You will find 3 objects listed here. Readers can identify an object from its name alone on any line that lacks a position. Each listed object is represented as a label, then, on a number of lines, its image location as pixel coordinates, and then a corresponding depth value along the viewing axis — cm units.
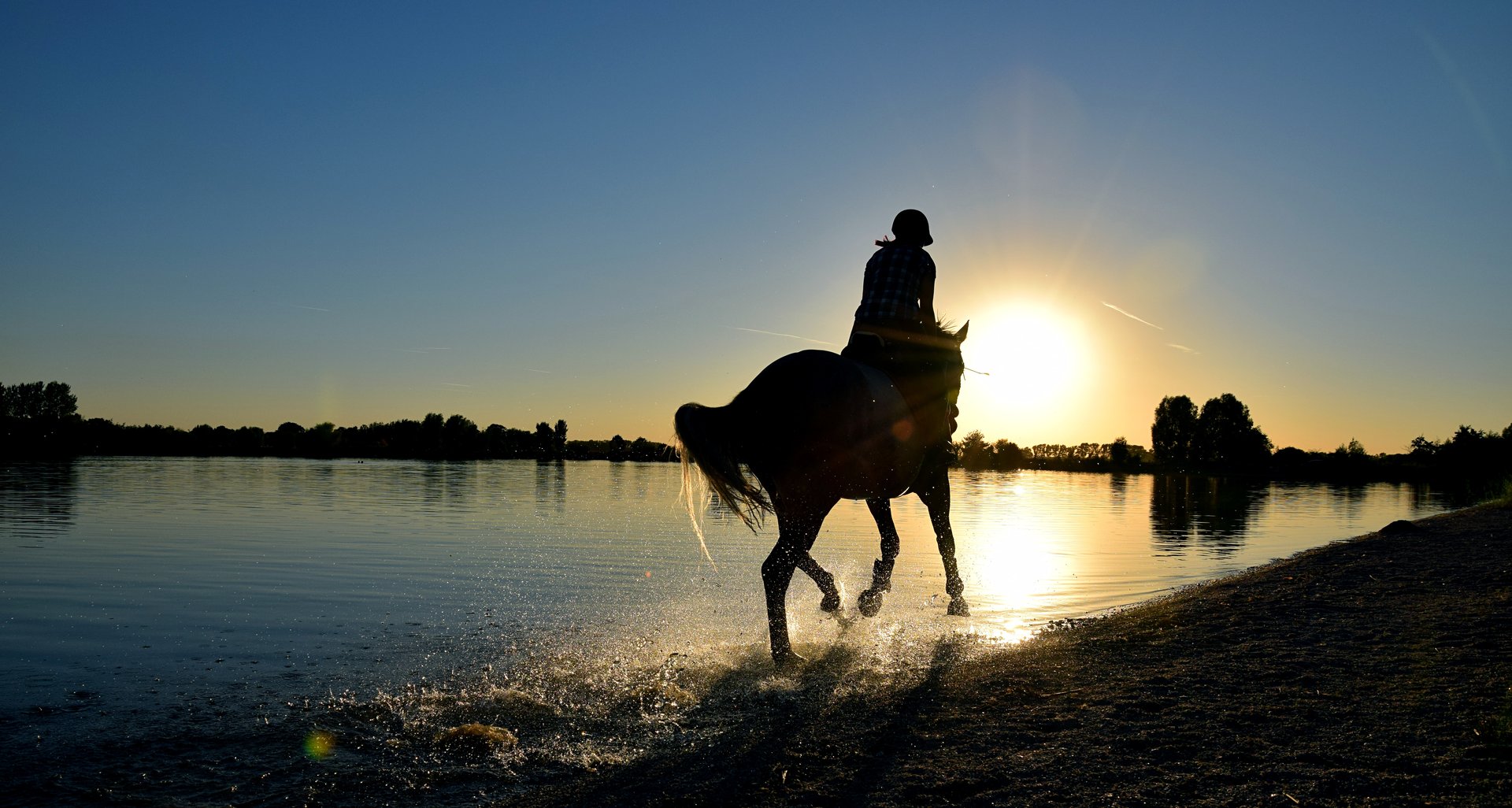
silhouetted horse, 666
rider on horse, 785
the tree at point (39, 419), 8775
